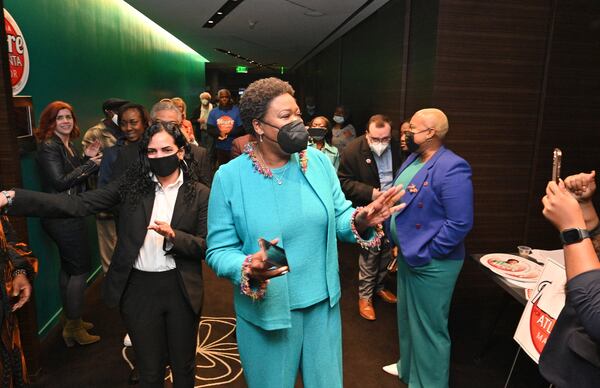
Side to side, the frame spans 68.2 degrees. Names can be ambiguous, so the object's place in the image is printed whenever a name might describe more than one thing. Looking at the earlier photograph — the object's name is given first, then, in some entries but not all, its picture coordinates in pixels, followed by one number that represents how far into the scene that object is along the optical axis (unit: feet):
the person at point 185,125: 12.99
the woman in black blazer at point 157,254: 6.84
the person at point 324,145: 14.74
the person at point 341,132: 19.97
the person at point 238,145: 13.03
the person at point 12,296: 5.99
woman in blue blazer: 7.99
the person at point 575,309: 4.01
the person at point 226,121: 19.23
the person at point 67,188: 10.19
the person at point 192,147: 9.06
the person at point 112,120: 12.14
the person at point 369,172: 12.12
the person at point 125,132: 9.93
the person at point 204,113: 26.35
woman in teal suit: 5.19
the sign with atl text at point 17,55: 10.24
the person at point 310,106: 29.09
